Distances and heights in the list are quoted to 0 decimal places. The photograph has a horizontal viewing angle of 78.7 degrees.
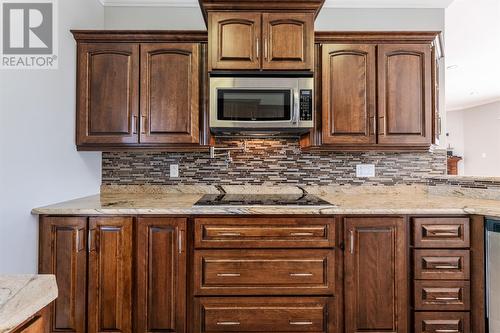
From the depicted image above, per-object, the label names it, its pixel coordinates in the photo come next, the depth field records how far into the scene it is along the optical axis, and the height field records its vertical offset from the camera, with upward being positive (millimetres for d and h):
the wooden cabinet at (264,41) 2113 +872
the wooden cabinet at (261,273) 1810 -639
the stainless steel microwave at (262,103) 2121 +445
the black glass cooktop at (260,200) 1947 -235
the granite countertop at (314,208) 1818 -241
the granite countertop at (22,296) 561 -269
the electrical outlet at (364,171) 2562 -37
